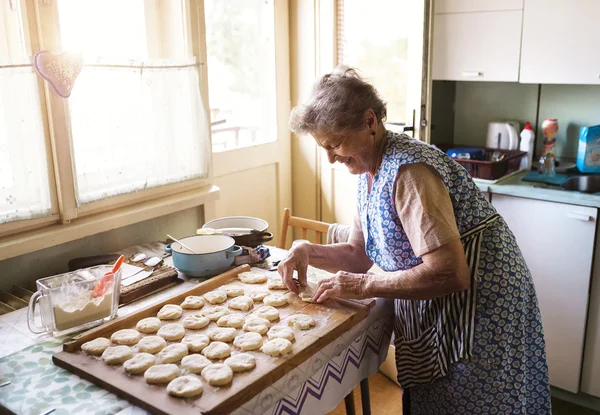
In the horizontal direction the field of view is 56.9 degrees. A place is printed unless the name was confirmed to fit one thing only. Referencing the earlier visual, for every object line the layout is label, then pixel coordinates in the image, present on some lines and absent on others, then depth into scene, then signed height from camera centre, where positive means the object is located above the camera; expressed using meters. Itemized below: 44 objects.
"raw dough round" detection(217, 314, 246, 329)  1.41 -0.62
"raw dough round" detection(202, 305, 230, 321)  1.46 -0.62
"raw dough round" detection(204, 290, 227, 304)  1.55 -0.61
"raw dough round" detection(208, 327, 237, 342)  1.34 -0.62
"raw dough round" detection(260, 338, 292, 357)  1.25 -0.61
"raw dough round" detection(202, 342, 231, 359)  1.27 -0.62
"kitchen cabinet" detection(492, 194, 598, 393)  2.33 -0.84
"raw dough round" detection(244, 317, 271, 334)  1.37 -0.62
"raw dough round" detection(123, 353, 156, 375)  1.21 -0.62
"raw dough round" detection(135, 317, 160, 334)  1.39 -0.62
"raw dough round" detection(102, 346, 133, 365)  1.25 -0.62
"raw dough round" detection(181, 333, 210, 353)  1.31 -0.63
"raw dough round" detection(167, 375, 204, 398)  1.12 -0.62
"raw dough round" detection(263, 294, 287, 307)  1.52 -0.61
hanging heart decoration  1.65 +0.03
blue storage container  2.53 -0.37
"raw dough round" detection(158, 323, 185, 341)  1.35 -0.62
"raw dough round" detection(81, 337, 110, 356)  1.29 -0.62
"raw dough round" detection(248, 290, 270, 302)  1.56 -0.61
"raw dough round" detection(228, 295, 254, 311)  1.50 -0.61
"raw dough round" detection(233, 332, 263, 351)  1.29 -0.62
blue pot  1.73 -0.57
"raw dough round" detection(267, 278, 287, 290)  1.62 -0.61
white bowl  2.07 -0.55
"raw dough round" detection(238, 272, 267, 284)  1.68 -0.61
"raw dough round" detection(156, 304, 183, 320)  1.45 -0.61
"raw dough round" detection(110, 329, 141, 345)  1.33 -0.62
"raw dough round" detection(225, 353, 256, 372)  1.20 -0.62
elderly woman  1.40 -0.53
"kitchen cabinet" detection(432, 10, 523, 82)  2.54 +0.10
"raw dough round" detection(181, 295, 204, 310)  1.52 -0.62
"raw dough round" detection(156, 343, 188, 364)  1.25 -0.62
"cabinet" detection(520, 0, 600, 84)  2.33 +0.10
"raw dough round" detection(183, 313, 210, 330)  1.41 -0.62
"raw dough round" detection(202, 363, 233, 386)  1.15 -0.62
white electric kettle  2.84 -0.34
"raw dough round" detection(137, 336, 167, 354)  1.29 -0.62
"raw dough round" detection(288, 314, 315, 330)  1.38 -0.61
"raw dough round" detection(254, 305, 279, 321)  1.43 -0.61
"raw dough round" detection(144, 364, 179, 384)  1.17 -0.62
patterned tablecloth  1.14 -0.65
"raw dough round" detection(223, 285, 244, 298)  1.59 -0.61
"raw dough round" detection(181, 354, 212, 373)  1.22 -0.63
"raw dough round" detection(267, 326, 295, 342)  1.31 -0.61
